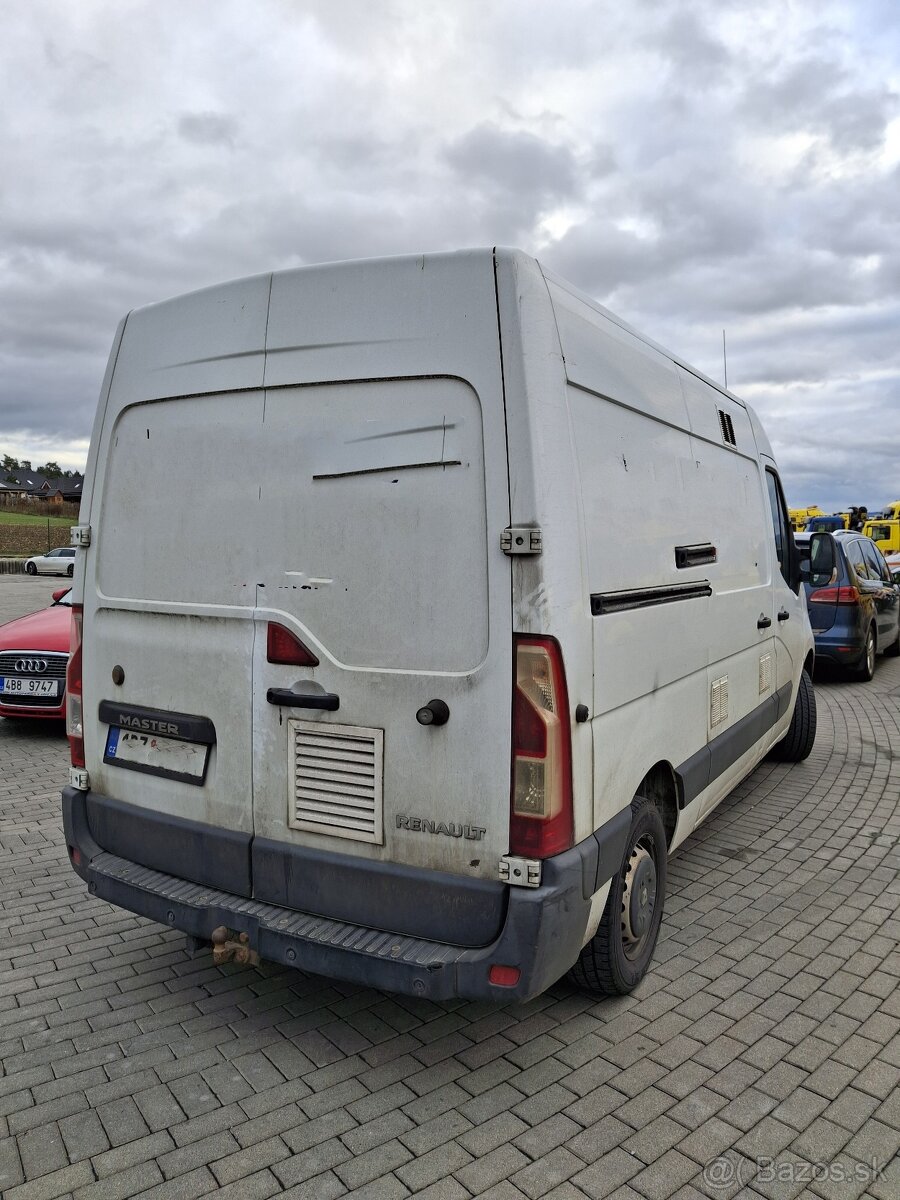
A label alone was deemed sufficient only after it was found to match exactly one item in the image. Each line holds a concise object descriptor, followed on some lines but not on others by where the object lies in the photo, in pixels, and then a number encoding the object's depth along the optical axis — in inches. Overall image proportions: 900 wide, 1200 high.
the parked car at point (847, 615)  422.3
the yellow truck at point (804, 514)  1338.6
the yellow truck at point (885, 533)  1261.1
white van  106.0
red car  304.3
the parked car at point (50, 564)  1509.6
